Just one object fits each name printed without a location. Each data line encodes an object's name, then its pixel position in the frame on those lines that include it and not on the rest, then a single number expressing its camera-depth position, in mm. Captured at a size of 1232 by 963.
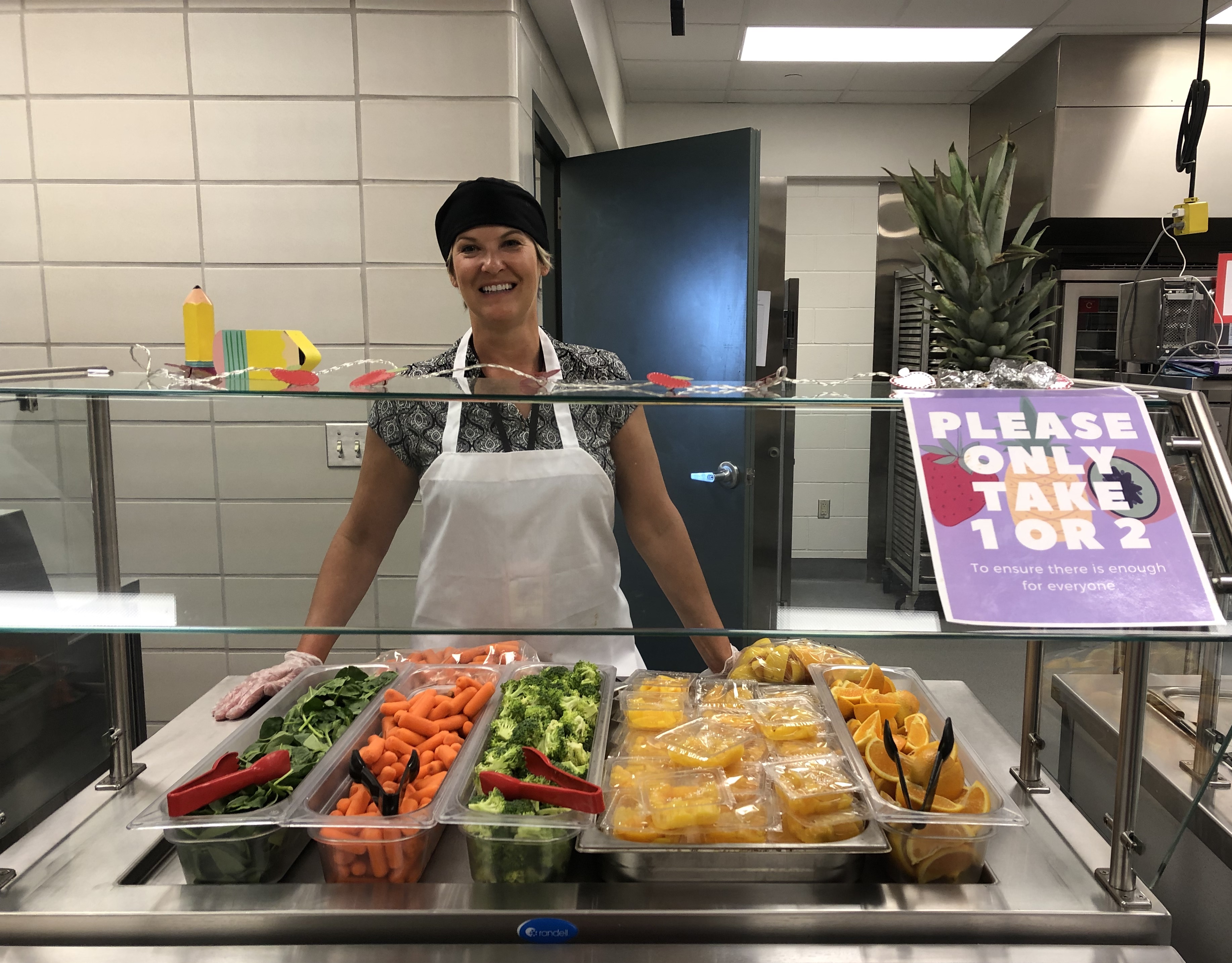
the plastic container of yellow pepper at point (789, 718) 1176
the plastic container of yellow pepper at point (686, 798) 1012
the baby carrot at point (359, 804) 1040
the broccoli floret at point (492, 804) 1011
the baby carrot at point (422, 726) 1201
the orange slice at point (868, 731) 1150
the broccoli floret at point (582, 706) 1217
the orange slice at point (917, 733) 1151
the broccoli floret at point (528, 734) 1126
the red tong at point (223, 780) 1011
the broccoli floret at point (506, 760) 1080
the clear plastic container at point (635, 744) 1145
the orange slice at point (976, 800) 1036
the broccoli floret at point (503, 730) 1156
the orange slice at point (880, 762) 1083
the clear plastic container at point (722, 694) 1263
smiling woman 1102
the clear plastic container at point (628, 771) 1080
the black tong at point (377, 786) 1025
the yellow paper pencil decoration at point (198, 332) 1241
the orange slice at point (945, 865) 1038
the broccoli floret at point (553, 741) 1111
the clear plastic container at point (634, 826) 1013
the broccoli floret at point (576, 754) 1106
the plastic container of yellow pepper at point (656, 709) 1204
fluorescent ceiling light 4289
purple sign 901
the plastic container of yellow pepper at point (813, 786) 1028
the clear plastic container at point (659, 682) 1309
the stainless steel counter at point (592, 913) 987
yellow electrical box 2531
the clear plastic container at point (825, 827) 1019
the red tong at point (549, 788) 977
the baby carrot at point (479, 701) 1256
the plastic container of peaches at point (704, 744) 1110
